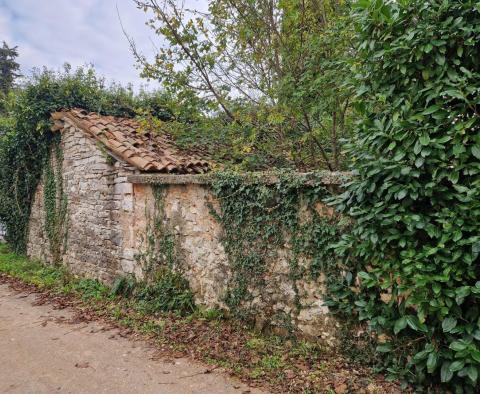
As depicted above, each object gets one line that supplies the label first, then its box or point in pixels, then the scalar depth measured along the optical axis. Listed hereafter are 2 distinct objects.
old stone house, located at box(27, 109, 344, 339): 4.21
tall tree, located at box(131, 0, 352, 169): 4.88
